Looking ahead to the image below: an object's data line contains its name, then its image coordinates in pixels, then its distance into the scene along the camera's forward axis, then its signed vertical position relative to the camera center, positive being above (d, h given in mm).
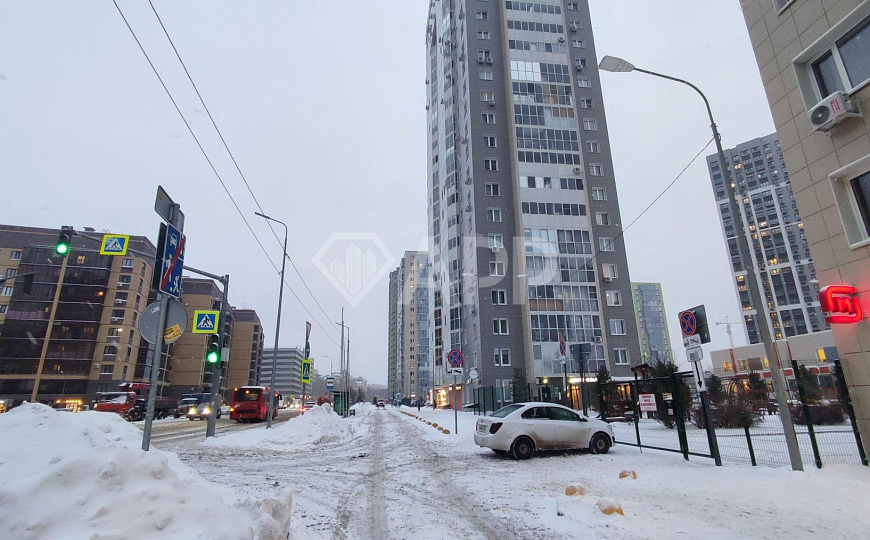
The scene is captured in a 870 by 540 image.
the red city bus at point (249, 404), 28484 -1004
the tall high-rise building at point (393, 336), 164125 +20085
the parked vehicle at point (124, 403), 27703 -745
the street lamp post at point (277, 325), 19817 +3036
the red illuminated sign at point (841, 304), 8891 +1403
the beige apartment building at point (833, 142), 8938 +5164
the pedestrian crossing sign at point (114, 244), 11646 +4018
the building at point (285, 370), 184625 +7611
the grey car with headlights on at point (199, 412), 34438 -1752
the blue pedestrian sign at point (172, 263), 5918 +1785
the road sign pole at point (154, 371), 5594 +264
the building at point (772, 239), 104812 +35233
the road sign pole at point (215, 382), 16062 +280
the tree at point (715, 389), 17948 -558
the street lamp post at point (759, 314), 8433 +1377
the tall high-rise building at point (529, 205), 43750 +19510
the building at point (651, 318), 168712 +23216
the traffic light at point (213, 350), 15852 +1435
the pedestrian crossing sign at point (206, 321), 17906 +2835
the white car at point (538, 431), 11609 -1368
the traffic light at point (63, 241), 12320 +4337
